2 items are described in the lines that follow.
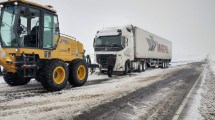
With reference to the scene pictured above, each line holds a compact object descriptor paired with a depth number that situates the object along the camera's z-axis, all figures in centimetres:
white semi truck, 1148
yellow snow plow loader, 554
